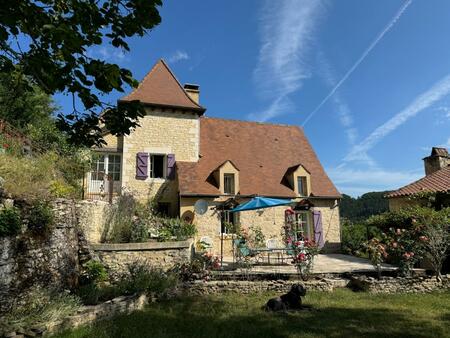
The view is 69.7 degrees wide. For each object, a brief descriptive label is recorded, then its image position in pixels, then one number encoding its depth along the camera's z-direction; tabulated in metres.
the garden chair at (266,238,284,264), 13.31
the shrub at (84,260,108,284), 8.23
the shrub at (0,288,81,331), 5.09
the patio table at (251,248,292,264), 10.27
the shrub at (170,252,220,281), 8.97
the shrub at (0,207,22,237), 5.73
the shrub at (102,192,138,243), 10.28
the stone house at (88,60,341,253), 14.41
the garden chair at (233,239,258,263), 9.62
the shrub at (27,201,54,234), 6.69
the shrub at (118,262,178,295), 7.60
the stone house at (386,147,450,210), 12.97
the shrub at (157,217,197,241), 10.77
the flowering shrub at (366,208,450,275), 9.29
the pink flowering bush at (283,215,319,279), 9.12
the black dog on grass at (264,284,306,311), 6.84
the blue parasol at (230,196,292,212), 10.49
